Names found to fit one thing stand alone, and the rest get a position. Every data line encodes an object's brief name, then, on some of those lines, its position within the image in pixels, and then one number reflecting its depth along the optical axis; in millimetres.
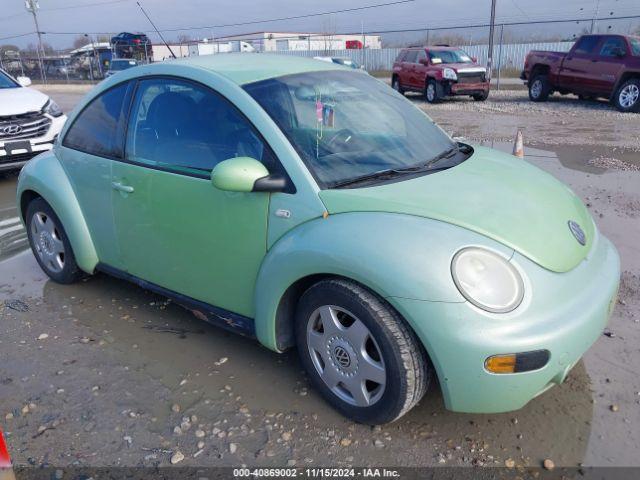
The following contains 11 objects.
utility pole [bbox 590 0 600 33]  21562
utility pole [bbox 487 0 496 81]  22062
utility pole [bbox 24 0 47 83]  39756
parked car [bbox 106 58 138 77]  27205
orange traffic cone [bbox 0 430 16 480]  2066
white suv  7582
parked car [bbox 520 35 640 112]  13523
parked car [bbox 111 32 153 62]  33625
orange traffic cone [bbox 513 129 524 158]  5164
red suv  16750
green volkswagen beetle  2289
